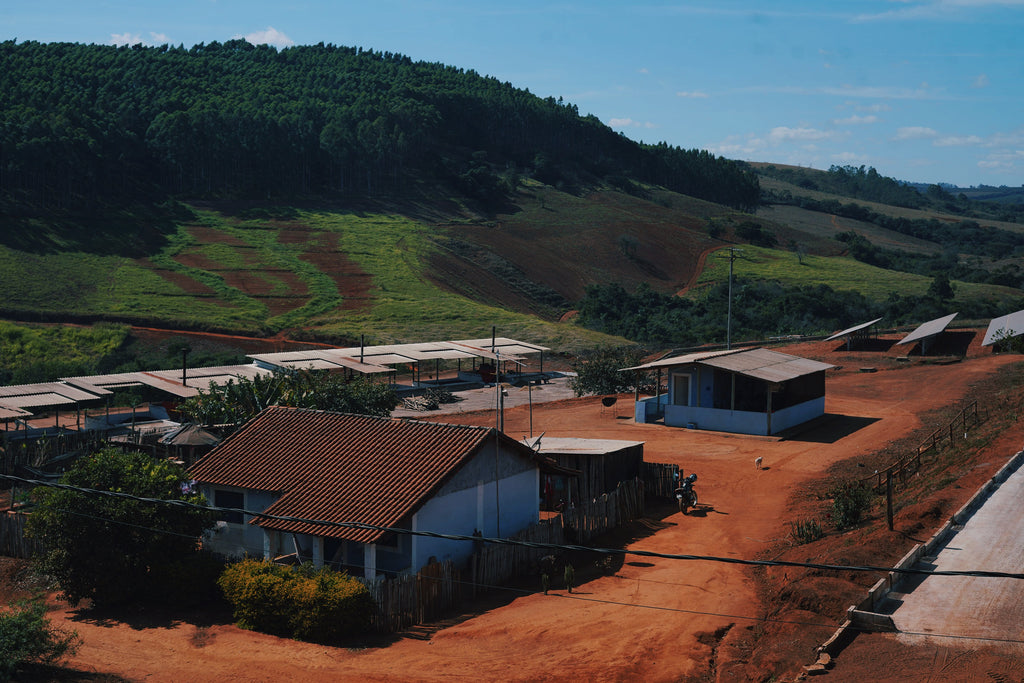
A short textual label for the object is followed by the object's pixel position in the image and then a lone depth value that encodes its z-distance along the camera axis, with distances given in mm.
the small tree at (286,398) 33906
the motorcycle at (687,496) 27969
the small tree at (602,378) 50719
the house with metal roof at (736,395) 38812
